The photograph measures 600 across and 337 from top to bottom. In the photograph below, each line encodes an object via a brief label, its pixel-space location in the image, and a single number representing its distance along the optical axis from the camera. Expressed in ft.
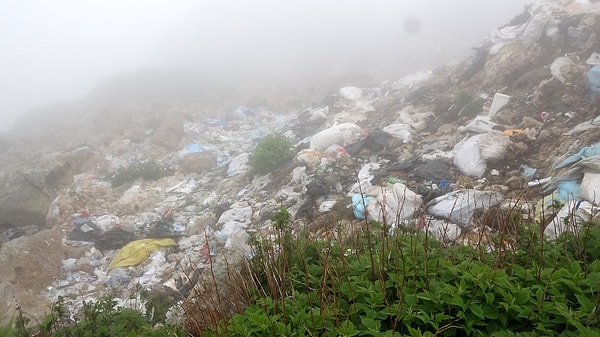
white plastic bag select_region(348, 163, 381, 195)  14.75
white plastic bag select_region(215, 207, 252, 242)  14.98
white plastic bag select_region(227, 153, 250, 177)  22.16
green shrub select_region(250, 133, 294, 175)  19.74
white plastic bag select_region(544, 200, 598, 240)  8.82
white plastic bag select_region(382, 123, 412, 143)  18.49
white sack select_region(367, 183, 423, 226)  11.91
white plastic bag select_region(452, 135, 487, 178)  13.37
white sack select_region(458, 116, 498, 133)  15.77
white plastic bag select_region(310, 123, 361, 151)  20.24
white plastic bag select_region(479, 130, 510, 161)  13.43
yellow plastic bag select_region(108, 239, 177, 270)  14.56
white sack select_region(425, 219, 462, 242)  10.12
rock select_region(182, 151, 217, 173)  24.16
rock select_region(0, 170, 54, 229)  19.39
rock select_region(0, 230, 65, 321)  13.16
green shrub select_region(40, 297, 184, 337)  5.78
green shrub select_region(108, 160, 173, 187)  23.29
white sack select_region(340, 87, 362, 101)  30.89
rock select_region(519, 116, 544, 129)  15.25
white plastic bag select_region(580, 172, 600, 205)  9.70
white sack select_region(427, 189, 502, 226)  10.97
